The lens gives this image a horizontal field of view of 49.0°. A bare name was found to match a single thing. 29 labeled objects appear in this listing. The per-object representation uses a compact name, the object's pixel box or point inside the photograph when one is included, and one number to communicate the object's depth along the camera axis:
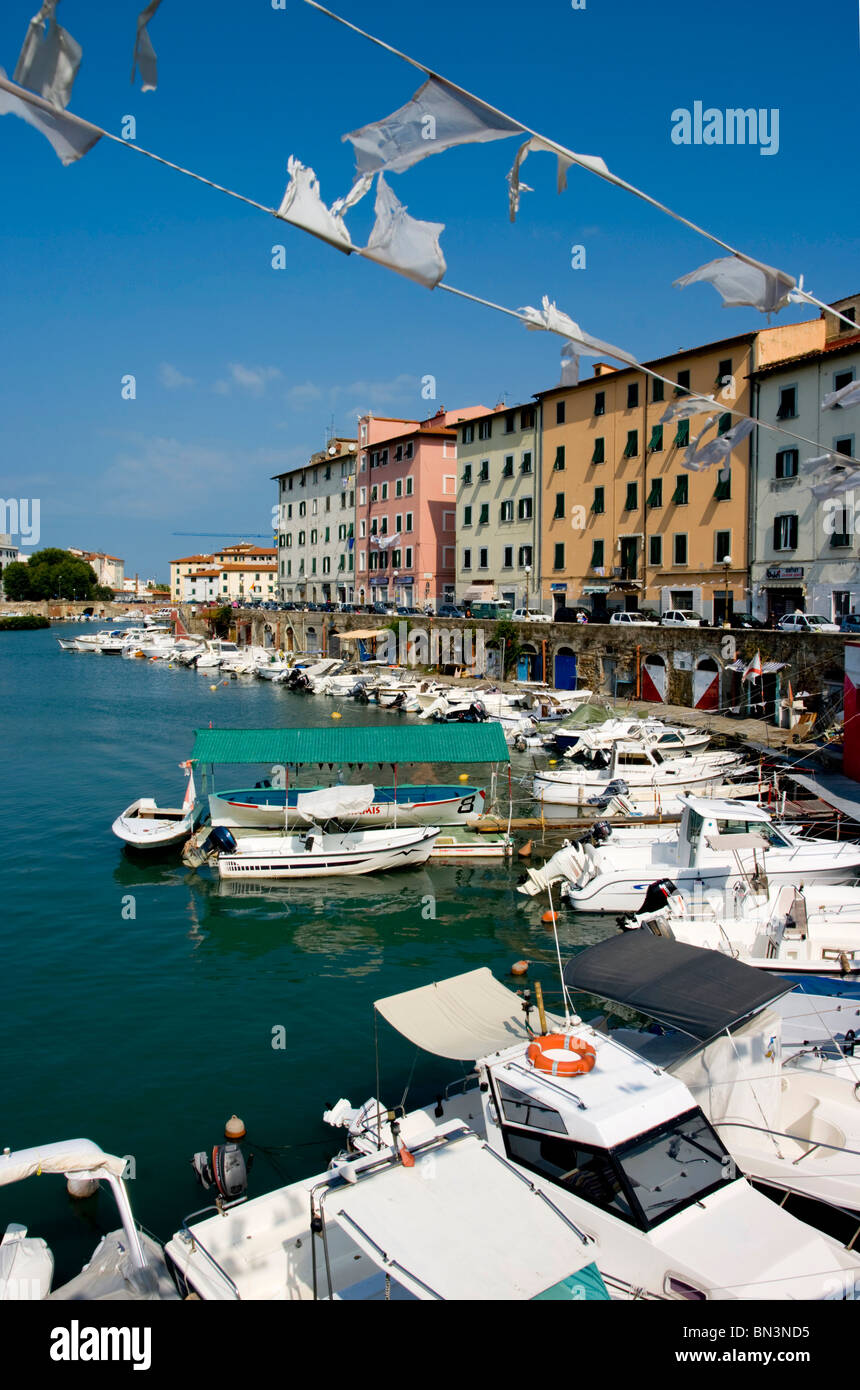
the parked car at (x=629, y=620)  47.69
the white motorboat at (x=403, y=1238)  6.64
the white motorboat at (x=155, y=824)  24.72
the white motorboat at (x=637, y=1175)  7.41
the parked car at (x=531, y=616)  53.97
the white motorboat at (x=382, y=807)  24.88
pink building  70.69
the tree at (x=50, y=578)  184.50
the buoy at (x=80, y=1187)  11.12
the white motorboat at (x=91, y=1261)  8.32
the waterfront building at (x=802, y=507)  39.16
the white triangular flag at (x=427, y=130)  6.04
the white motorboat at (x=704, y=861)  18.64
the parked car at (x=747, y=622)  42.00
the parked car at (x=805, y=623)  37.50
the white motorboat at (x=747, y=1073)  9.16
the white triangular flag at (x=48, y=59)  5.55
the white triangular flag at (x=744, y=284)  8.14
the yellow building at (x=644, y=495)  44.84
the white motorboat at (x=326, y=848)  23.00
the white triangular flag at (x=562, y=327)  7.66
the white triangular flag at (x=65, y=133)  5.72
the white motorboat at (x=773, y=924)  15.34
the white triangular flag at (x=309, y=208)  5.94
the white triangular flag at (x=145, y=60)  5.47
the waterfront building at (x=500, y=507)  58.75
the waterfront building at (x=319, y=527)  83.31
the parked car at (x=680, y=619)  45.22
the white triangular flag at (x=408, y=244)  6.34
